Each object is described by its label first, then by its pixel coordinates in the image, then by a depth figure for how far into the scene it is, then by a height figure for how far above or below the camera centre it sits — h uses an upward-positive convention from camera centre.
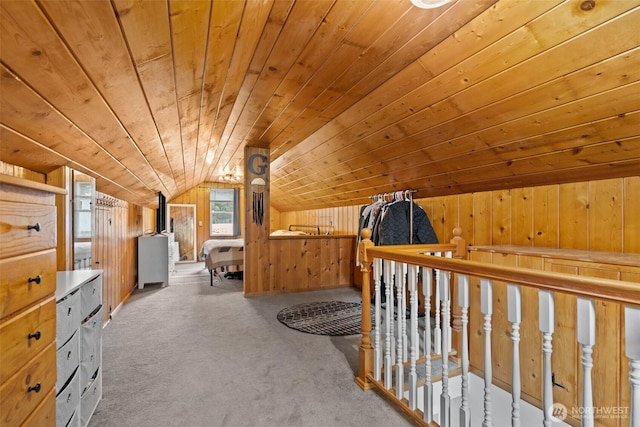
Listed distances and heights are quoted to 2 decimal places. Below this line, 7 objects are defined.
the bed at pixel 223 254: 4.88 -0.65
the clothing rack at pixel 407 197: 3.17 +0.19
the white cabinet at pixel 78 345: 1.25 -0.62
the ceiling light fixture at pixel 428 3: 1.26 +0.90
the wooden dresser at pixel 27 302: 0.77 -0.25
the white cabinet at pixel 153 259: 4.54 -0.67
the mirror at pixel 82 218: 2.20 -0.01
